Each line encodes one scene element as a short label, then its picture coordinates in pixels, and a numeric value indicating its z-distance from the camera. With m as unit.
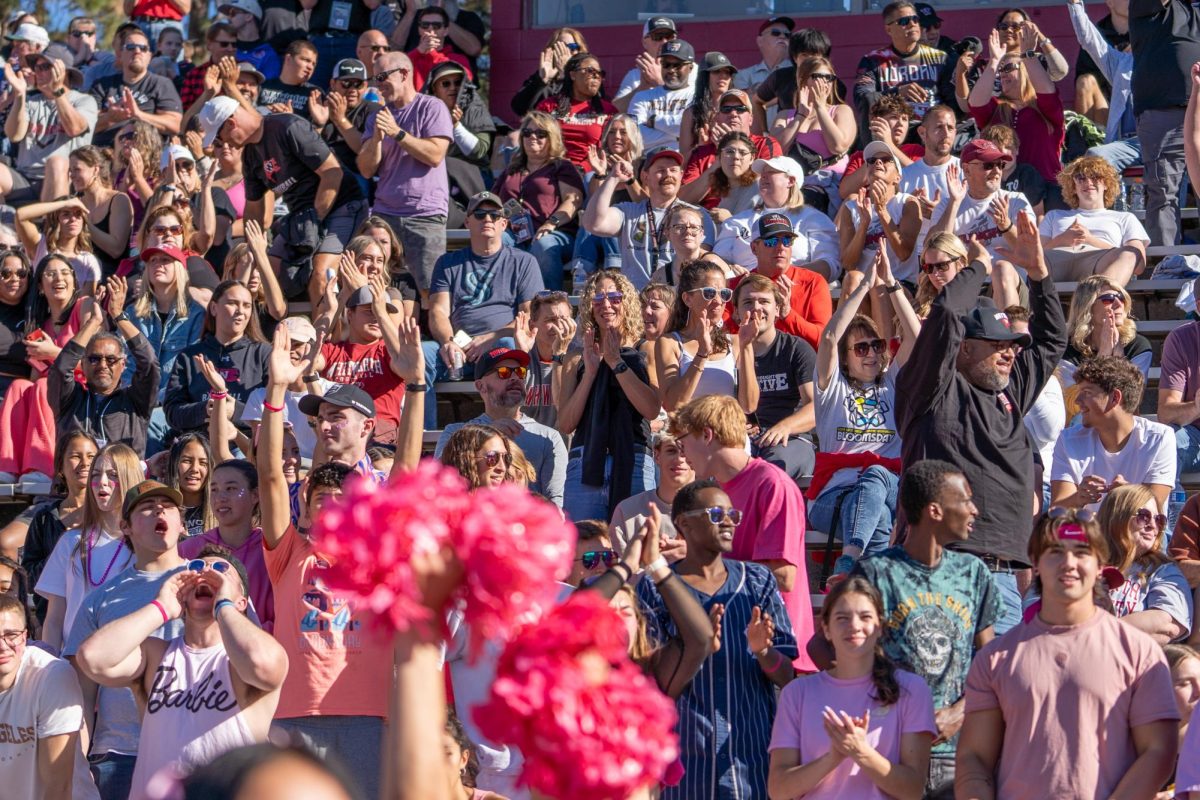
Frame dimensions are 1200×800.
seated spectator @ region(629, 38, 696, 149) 23.58
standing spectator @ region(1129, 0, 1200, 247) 19.69
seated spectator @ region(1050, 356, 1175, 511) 13.70
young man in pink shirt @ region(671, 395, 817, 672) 11.48
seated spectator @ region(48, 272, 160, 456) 17.03
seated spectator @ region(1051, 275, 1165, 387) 15.75
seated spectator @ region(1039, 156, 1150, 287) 17.81
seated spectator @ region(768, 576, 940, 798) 9.59
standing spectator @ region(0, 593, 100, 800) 11.13
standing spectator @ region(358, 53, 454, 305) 20.70
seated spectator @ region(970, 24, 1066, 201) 21.56
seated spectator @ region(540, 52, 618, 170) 23.08
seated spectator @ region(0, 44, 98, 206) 25.55
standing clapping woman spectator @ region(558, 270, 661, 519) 14.52
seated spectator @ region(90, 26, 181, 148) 25.75
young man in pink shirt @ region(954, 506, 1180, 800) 9.43
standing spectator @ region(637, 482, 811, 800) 10.13
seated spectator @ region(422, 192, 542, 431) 18.30
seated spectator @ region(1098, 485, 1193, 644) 11.84
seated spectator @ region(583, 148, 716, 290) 18.94
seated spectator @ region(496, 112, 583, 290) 20.31
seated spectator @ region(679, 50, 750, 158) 21.70
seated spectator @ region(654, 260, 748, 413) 14.66
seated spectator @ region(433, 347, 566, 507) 14.67
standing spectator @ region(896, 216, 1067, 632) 11.98
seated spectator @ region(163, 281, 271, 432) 17.14
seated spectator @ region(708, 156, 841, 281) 18.41
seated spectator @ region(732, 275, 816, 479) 14.81
